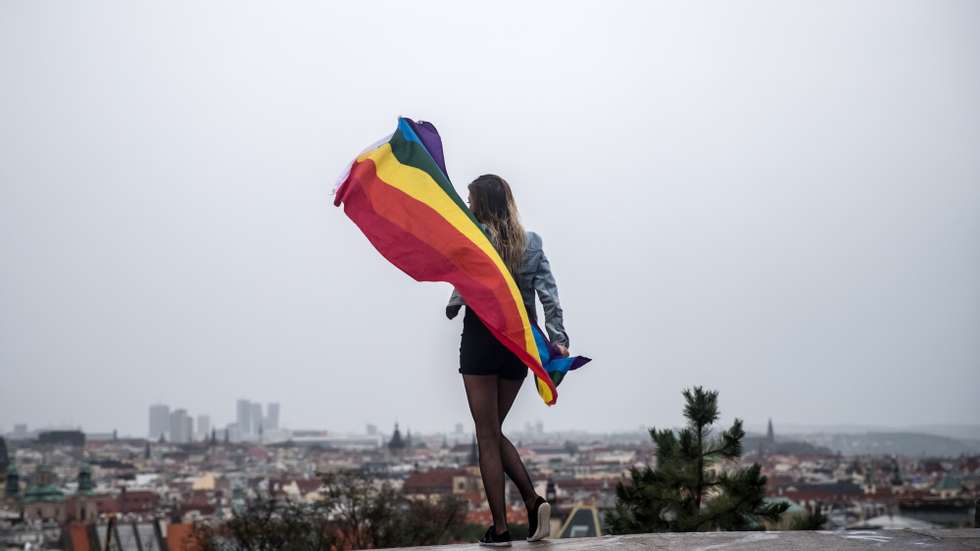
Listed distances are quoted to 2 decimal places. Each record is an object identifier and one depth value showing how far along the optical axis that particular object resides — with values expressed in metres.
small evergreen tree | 11.20
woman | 4.91
